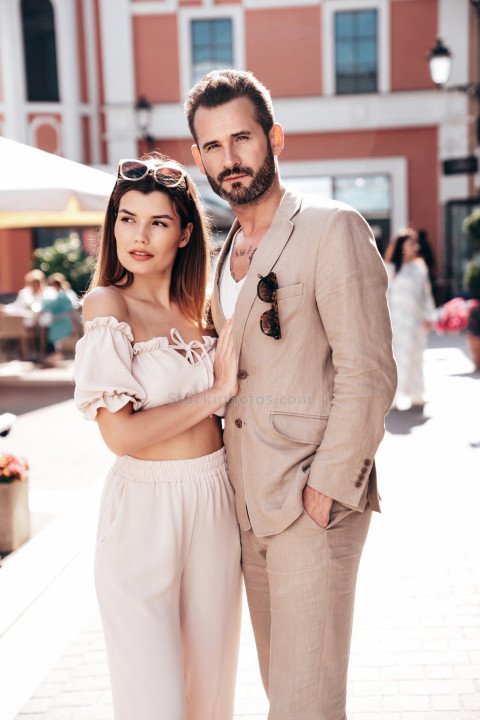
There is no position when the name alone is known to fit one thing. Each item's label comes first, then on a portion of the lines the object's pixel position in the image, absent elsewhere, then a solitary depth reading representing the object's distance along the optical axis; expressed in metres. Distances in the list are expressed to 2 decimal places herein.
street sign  16.58
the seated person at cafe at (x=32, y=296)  14.17
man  2.32
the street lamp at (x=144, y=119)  19.34
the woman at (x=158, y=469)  2.31
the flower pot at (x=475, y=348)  11.47
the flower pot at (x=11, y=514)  5.02
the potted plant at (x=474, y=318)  11.34
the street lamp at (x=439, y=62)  11.93
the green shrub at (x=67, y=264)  16.11
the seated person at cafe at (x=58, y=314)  13.92
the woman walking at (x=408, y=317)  9.27
